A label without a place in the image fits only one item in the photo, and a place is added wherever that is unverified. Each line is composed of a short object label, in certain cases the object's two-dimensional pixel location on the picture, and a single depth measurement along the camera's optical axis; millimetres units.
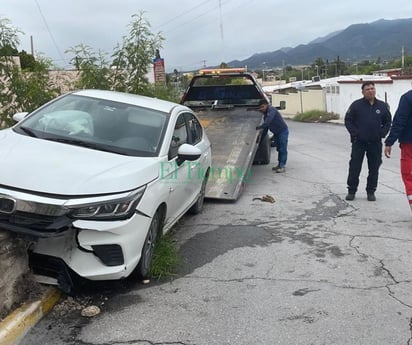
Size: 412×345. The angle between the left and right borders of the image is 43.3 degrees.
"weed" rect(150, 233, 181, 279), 4969
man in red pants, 6547
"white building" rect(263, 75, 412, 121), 28203
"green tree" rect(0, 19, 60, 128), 8469
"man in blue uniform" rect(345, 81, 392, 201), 7934
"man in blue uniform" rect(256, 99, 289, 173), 11430
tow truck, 8977
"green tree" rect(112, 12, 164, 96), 10516
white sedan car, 3891
